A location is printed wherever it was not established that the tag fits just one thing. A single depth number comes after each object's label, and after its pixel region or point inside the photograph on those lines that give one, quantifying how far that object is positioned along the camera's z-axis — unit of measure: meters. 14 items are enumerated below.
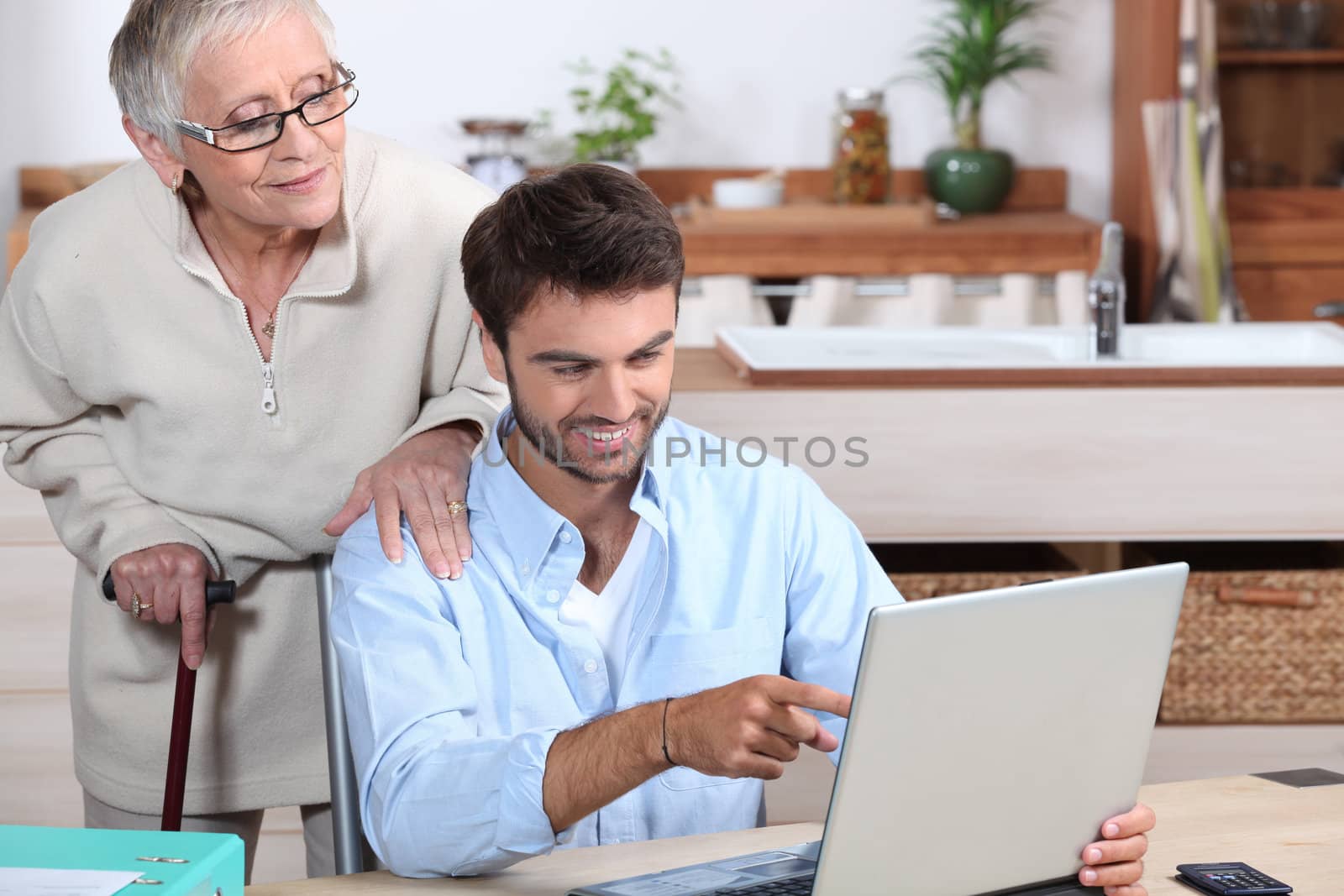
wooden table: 3.33
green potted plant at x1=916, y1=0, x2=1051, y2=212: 5.35
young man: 3.42
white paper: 2.67
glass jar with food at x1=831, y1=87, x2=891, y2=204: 5.29
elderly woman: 3.55
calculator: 3.26
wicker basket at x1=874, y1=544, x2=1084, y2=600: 4.23
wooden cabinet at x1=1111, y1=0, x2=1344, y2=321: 5.24
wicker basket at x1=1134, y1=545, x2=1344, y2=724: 4.26
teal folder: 2.74
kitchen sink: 4.46
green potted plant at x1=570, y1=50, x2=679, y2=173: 5.31
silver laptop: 2.71
